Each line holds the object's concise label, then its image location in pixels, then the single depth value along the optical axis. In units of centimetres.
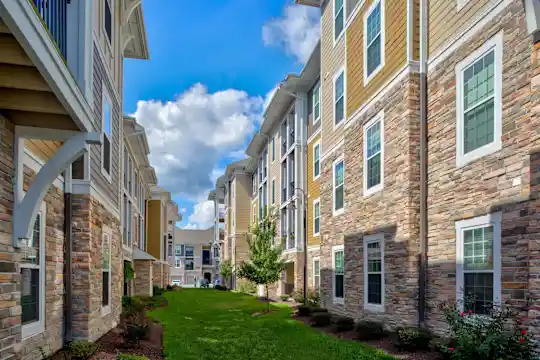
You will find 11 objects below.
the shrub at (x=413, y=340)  1011
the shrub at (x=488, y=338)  724
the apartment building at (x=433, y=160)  826
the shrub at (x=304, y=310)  1786
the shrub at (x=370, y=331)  1188
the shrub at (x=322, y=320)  1505
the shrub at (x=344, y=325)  1355
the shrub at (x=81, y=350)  842
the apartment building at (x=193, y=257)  8025
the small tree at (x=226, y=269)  4738
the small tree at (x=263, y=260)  2283
